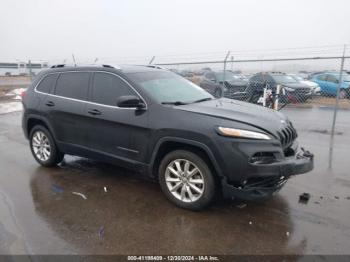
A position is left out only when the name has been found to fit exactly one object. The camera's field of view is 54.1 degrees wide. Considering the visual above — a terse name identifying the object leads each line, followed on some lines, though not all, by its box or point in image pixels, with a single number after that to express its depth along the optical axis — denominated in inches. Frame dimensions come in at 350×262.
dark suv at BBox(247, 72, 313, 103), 601.3
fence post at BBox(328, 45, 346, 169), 252.9
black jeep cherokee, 153.6
